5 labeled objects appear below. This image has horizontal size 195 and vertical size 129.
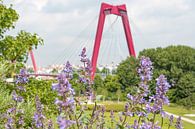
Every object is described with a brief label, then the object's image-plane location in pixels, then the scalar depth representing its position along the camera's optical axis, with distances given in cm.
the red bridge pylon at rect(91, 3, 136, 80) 4494
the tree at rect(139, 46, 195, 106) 3865
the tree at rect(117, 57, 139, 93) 4547
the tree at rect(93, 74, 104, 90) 4688
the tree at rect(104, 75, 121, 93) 4666
